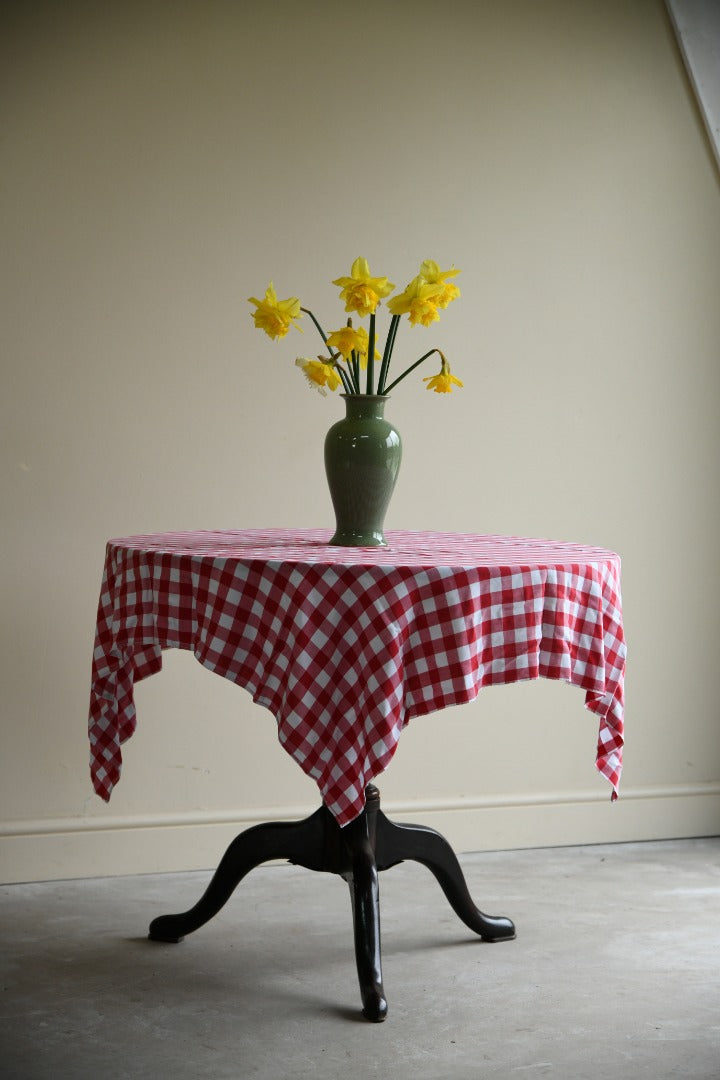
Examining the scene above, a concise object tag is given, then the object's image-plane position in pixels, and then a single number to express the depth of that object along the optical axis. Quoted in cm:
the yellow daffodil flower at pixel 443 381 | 239
